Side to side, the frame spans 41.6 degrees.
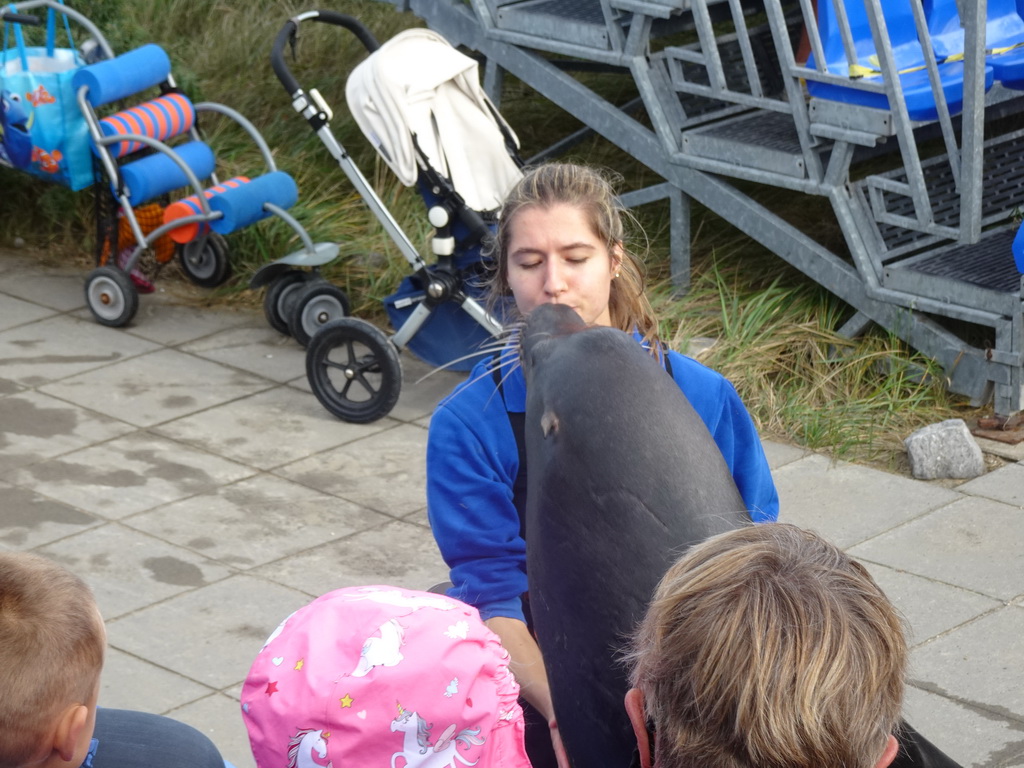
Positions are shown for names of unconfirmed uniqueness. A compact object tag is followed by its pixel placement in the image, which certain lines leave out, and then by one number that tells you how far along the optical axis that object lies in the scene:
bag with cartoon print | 6.54
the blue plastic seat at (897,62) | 5.54
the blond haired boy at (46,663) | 1.83
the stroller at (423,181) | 5.62
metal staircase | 5.47
